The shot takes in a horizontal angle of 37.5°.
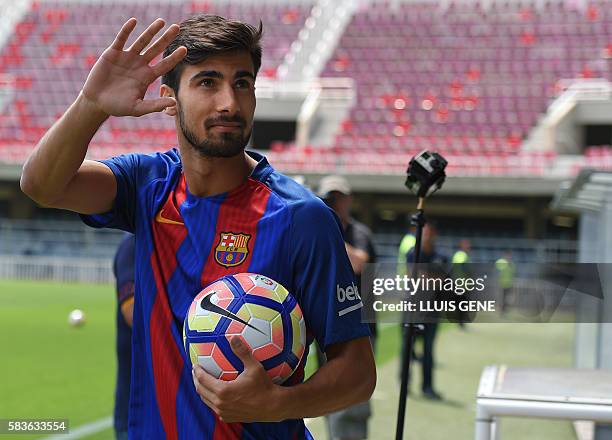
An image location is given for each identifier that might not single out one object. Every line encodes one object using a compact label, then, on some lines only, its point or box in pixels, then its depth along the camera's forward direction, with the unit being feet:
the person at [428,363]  32.11
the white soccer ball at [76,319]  46.80
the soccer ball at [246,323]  7.77
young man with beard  7.75
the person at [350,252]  21.58
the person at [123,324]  15.98
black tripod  13.60
